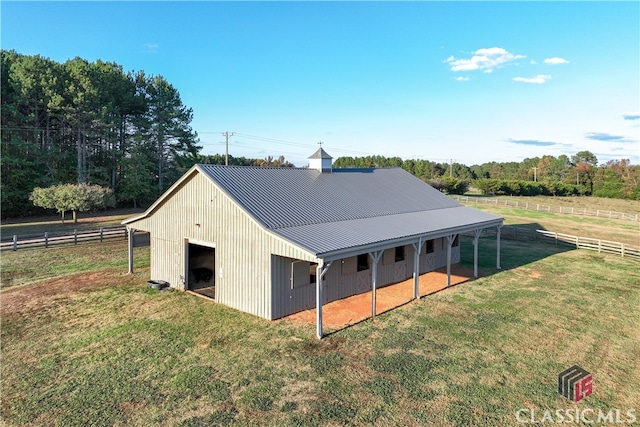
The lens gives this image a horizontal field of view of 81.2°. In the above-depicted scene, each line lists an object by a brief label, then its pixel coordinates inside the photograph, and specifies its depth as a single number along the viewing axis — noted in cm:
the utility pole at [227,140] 4085
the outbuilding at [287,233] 1212
